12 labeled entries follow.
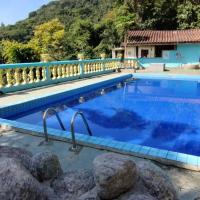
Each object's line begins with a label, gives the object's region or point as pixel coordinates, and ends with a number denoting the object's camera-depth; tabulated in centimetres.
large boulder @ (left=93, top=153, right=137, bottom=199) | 163
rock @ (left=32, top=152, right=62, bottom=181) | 193
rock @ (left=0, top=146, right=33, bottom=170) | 196
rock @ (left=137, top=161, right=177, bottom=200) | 178
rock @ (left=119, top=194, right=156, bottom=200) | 161
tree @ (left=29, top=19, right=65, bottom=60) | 3261
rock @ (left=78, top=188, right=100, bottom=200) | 171
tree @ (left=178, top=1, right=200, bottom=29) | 2462
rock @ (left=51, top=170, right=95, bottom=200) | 183
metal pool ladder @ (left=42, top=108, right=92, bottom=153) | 325
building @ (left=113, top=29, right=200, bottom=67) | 2147
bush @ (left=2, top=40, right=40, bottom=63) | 1596
